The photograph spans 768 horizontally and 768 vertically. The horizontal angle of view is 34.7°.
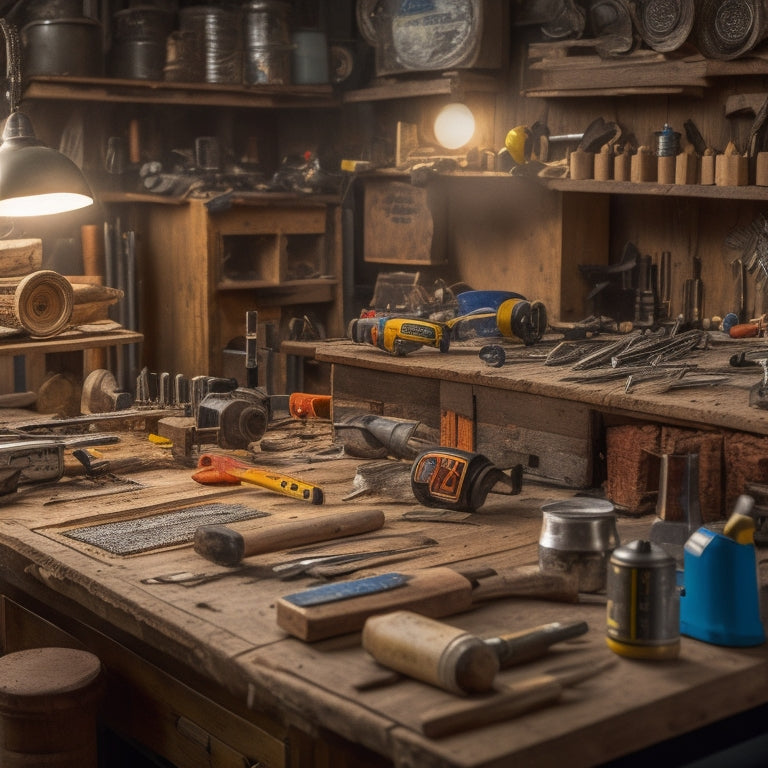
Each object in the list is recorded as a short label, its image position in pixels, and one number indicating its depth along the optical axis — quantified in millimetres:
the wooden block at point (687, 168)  3873
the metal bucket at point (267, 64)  5141
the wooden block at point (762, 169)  3668
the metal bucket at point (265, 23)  5113
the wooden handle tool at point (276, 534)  2213
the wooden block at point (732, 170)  3721
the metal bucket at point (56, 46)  4848
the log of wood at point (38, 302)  4059
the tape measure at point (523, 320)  3566
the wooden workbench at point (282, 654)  1579
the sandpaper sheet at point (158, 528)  2361
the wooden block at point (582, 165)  4203
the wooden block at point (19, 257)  4184
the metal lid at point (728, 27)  3729
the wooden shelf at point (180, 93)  4914
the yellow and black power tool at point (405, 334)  3350
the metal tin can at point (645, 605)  1769
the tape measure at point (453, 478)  2574
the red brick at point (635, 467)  2633
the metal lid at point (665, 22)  3848
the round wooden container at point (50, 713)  2266
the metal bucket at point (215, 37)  5121
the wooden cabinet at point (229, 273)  5090
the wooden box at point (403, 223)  4984
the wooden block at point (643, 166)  3980
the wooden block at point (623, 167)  4074
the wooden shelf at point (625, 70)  3854
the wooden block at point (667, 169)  3930
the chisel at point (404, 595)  1842
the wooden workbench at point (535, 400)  2639
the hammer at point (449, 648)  1617
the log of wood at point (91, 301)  4391
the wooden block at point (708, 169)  3809
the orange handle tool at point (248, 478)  2711
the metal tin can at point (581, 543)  2082
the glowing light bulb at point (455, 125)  4863
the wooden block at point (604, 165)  4148
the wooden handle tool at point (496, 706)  1525
